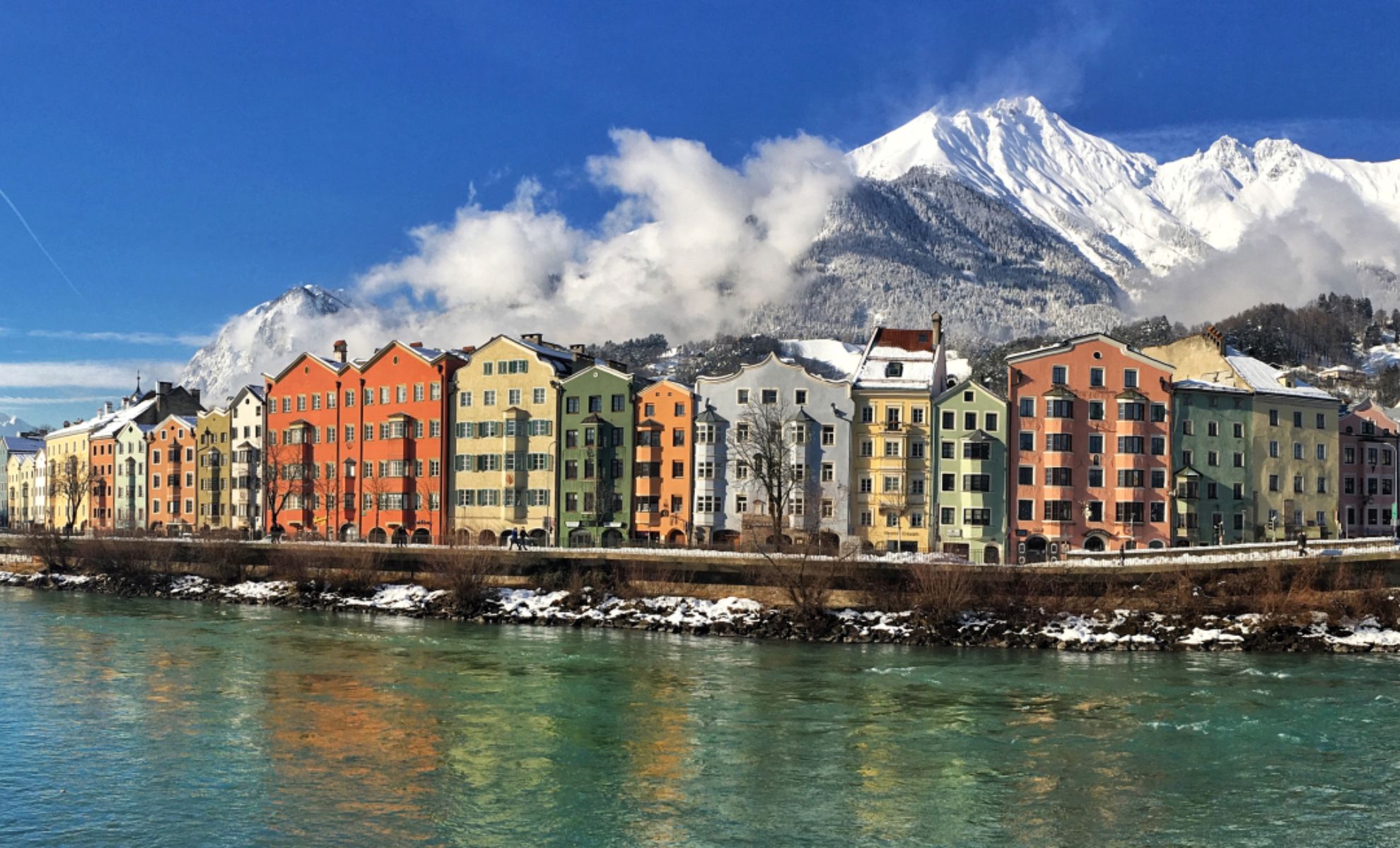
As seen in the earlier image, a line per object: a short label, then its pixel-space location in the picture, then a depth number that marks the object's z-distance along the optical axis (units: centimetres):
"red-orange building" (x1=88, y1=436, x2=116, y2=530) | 13262
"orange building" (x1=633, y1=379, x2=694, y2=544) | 8956
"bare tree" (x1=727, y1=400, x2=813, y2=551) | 8344
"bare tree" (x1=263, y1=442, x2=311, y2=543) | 10562
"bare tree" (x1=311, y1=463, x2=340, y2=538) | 10375
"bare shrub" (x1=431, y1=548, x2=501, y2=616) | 6869
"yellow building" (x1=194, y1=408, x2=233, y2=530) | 11781
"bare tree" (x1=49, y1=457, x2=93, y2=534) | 12875
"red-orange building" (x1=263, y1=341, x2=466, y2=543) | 9944
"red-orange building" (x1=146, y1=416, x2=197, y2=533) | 12250
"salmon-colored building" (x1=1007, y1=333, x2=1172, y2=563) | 8219
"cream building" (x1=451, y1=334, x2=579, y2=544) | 9450
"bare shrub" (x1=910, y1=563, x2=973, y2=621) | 6072
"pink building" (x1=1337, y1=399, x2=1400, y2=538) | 9044
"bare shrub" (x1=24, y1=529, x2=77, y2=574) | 9100
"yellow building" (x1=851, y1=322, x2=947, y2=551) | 8481
